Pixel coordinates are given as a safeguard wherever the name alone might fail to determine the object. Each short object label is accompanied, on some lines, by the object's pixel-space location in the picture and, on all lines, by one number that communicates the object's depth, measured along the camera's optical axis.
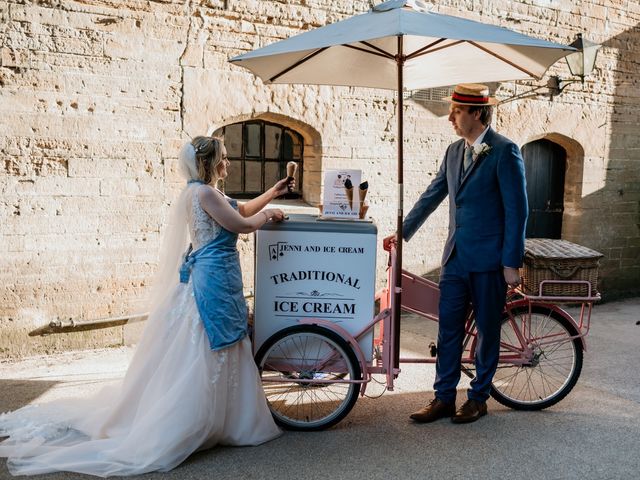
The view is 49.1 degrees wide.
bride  3.78
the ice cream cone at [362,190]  4.39
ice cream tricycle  4.29
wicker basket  4.69
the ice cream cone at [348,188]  4.39
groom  4.25
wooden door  9.27
